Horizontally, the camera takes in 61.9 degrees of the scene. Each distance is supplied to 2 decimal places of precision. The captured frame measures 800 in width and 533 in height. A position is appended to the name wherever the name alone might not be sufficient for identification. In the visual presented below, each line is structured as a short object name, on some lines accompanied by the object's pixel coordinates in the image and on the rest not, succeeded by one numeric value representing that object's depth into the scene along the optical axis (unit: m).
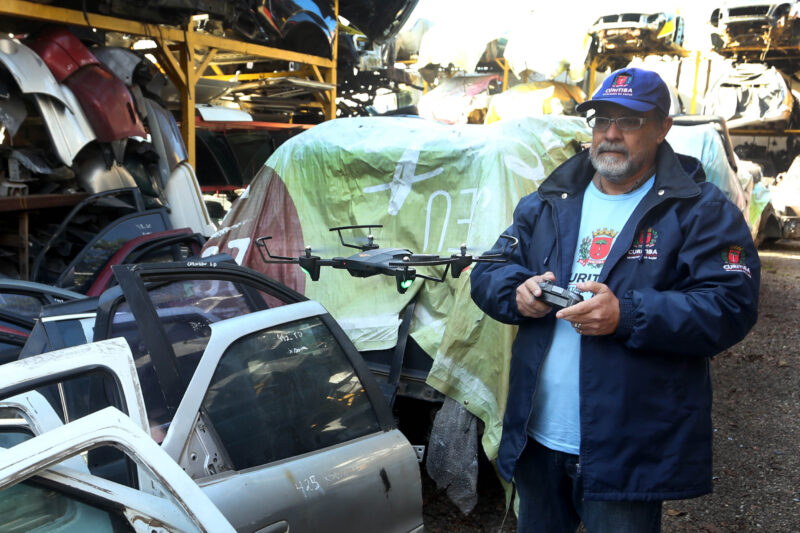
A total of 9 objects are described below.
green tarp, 3.40
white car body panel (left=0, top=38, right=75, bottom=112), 5.30
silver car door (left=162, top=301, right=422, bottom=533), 1.85
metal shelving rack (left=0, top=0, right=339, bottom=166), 5.59
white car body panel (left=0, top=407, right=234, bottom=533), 1.17
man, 1.85
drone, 2.11
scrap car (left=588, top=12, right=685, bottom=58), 14.01
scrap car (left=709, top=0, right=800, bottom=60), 13.80
